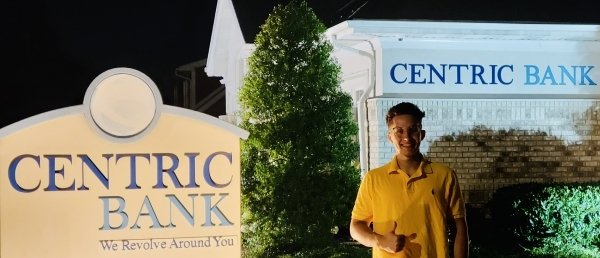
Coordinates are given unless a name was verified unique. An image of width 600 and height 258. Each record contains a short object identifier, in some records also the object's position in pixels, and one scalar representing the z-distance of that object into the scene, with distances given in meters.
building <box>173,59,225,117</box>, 27.19
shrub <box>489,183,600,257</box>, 8.91
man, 4.04
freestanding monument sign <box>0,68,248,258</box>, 5.00
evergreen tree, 8.89
